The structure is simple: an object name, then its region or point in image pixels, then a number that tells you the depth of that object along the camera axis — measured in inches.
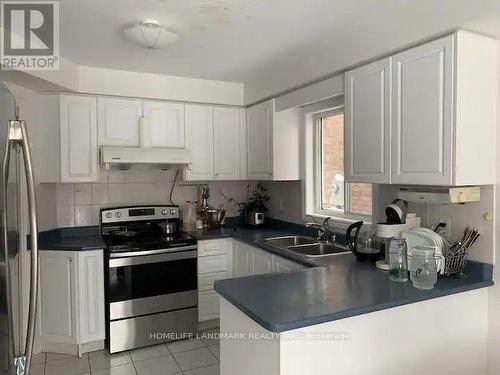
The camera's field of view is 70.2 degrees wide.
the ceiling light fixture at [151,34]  81.0
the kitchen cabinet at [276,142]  131.1
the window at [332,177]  119.5
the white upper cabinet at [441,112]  69.4
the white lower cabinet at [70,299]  111.8
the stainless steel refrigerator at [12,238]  50.6
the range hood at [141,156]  118.5
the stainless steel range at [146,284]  113.0
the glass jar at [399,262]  75.0
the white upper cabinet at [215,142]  137.3
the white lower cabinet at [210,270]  129.5
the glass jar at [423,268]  70.4
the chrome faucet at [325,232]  119.3
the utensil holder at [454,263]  75.8
